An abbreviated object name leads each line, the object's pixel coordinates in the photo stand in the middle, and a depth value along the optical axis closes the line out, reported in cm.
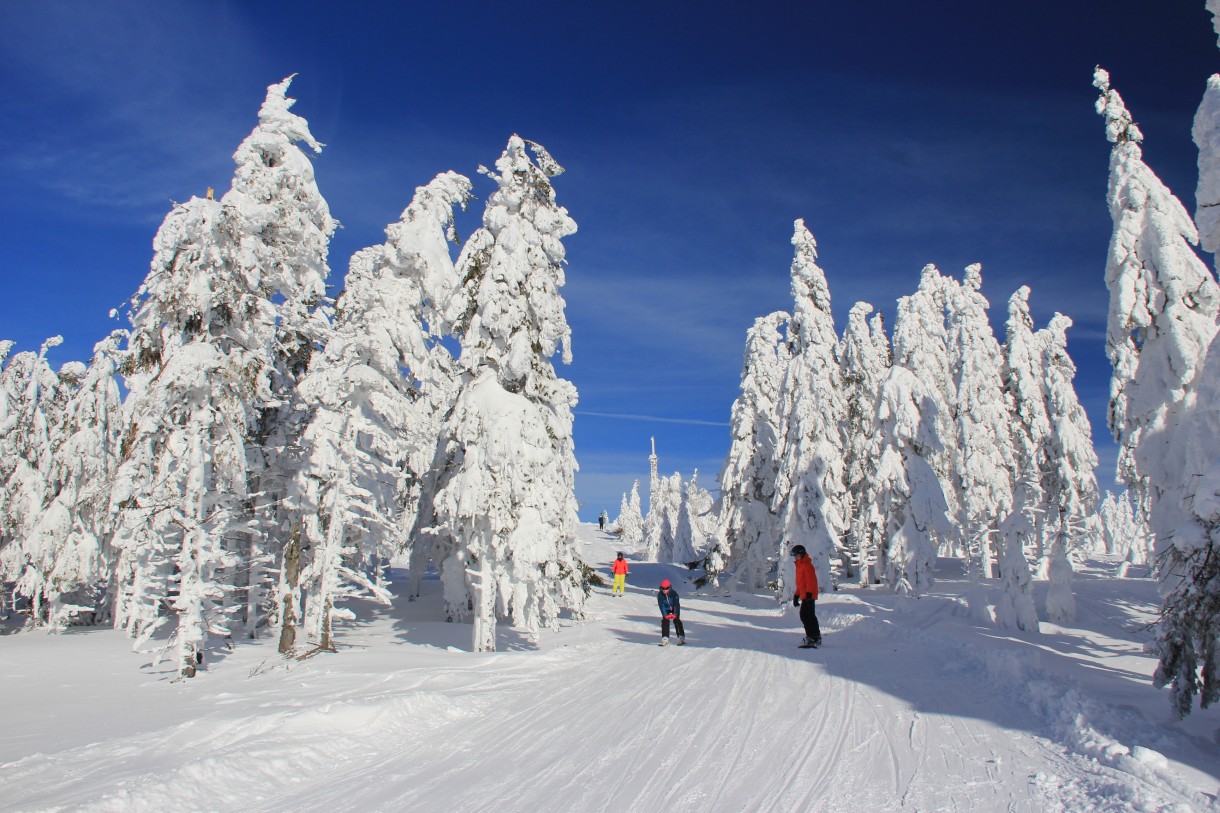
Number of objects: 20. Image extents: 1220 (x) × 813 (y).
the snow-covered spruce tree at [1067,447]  3709
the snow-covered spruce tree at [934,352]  3322
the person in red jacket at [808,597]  1287
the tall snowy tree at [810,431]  2859
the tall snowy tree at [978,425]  3866
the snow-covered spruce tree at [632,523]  11331
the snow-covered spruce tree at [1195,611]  640
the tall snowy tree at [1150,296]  1497
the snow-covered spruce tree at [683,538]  6769
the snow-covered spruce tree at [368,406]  1653
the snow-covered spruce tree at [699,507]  11469
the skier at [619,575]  3161
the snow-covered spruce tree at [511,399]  1620
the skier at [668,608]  1650
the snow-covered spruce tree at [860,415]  3322
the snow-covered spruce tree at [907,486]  2881
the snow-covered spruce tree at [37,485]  2441
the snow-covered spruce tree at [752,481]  3406
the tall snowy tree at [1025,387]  3738
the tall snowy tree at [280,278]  1553
